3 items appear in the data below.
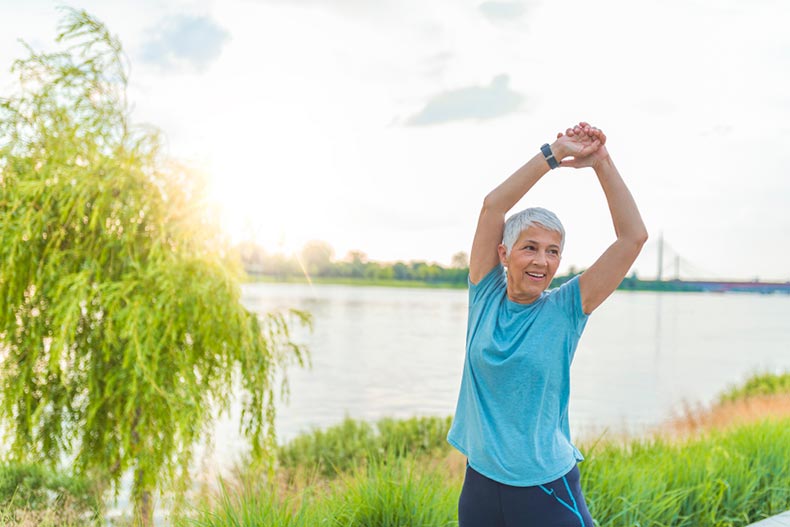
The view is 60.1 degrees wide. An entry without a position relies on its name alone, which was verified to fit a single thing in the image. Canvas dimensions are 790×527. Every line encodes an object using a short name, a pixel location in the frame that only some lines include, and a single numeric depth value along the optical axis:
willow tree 5.29
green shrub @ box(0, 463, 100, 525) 4.71
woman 2.10
